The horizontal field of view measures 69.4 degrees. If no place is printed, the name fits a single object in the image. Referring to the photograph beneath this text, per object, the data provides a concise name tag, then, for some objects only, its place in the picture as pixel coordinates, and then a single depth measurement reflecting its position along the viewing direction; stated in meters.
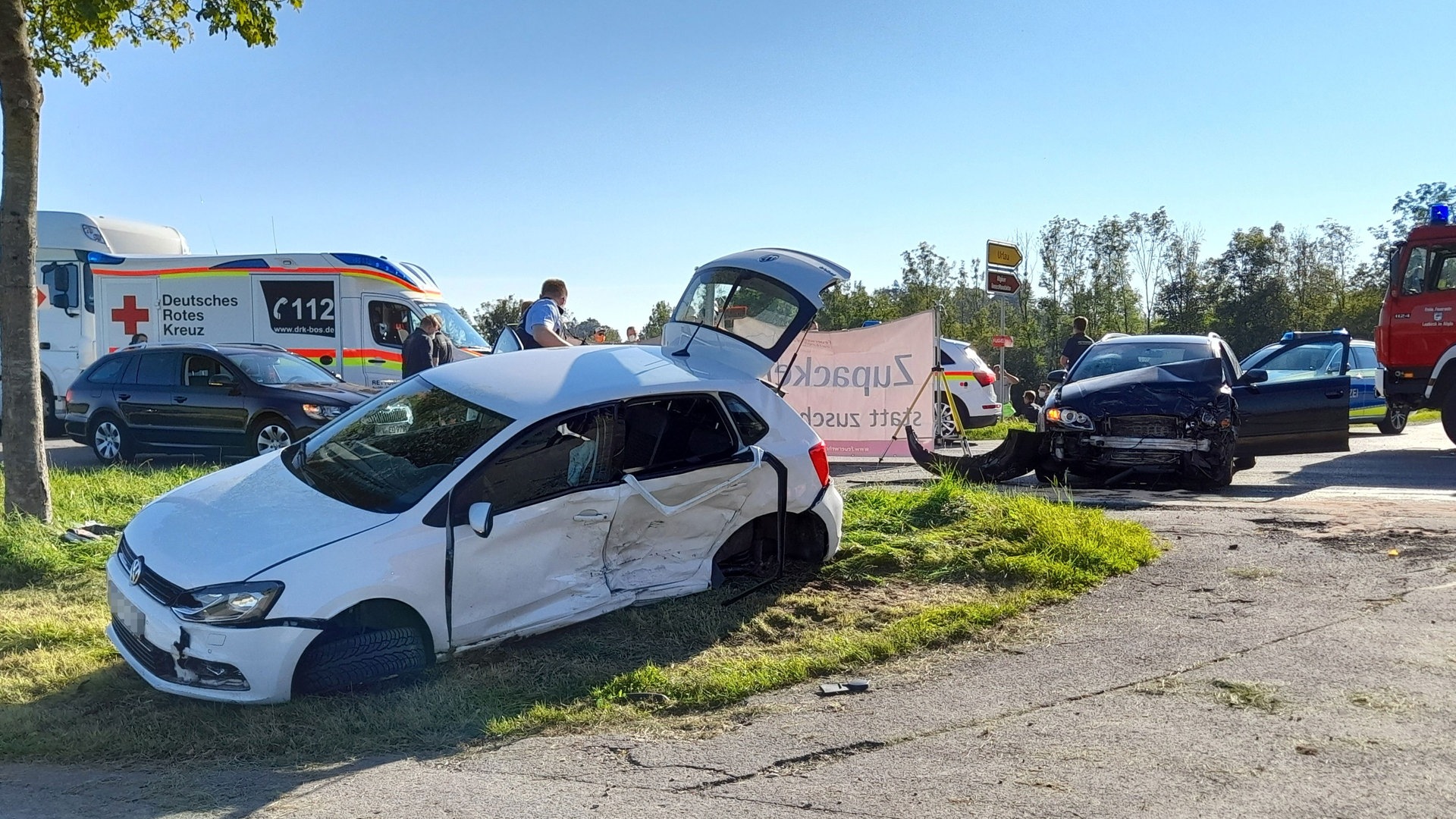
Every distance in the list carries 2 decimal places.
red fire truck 13.41
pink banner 13.23
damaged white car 4.45
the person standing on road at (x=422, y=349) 12.52
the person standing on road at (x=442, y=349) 12.78
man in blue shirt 9.83
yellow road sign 14.73
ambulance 16.81
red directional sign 14.57
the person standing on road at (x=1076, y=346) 14.99
